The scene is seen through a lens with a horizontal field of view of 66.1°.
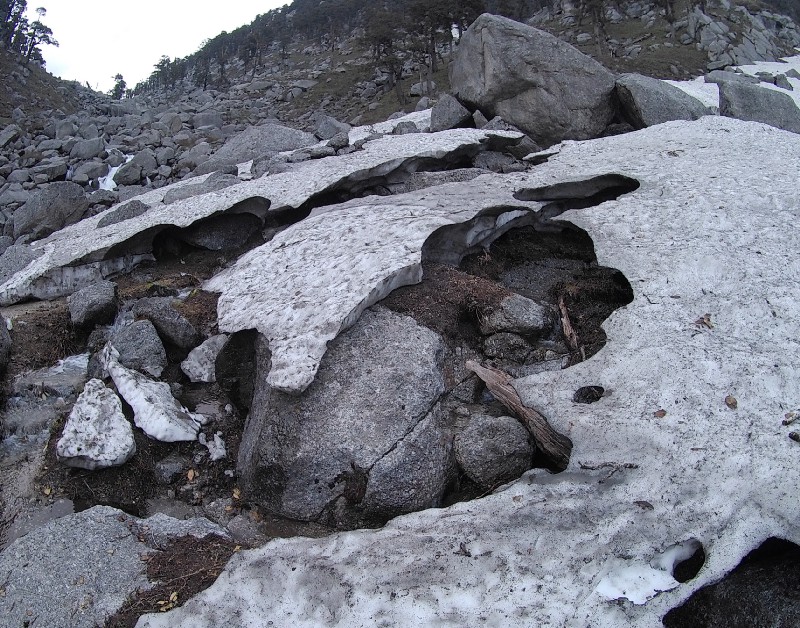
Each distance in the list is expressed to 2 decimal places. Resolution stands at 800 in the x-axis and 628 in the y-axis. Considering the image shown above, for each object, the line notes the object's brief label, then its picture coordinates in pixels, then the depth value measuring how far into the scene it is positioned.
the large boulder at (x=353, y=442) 5.15
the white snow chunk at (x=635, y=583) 3.73
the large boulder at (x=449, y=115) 14.35
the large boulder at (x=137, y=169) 19.27
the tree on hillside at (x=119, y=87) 78.91
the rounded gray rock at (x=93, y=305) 7.63
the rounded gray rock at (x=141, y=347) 6.59
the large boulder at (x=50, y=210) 12.89
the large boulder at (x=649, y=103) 12.92
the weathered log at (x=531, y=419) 5.00
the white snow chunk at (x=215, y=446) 5.88
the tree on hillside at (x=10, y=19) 54.25
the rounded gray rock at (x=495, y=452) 5.21
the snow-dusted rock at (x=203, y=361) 6.73
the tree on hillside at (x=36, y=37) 56.59
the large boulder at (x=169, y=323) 7.00
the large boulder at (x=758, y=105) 14.00
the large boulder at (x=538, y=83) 13.31
